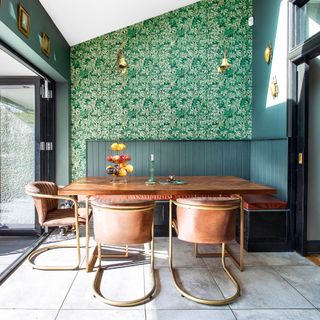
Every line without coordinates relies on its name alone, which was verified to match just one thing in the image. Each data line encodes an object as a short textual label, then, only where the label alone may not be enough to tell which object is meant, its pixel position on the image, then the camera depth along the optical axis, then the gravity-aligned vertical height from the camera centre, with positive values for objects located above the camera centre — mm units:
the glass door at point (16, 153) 4340 +21
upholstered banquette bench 3555 -823
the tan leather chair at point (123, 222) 2459 -552
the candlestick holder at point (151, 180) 3243 -286
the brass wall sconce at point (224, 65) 3910 +1153
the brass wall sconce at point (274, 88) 3930 +873
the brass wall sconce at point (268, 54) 4094 +1369
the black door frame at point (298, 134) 3484 +245
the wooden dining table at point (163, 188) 2750 -312
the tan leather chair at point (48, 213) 3035 -636
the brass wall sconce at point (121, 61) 3838 +1172
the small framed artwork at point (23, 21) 2881 +1303
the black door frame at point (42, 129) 4246 +367
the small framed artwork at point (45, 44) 3572 +1319
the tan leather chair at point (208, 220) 2492 -542
